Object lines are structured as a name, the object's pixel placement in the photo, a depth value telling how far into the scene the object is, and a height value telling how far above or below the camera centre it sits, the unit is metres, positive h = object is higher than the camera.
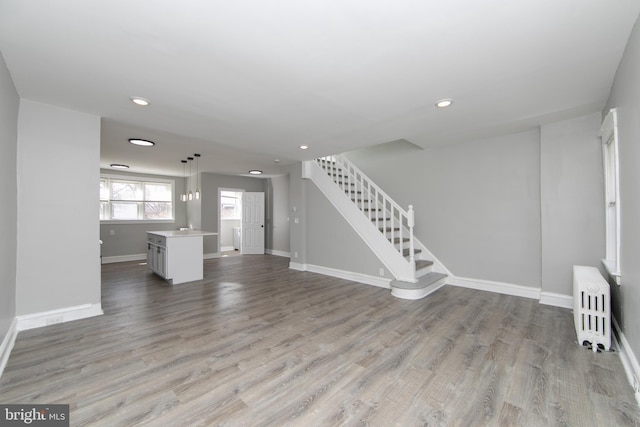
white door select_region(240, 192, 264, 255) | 8.71 -0.25
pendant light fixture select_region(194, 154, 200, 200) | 5.43 +1.28
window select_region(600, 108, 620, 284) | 2.45 +0.27
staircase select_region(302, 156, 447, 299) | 4.39 -0.26
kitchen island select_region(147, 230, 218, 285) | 4.94 -0.75
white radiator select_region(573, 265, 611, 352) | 2.49 -0.93
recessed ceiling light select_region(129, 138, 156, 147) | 4.46 +1.30
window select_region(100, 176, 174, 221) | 7.35 +0.53
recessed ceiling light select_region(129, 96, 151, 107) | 2.78 +1.25
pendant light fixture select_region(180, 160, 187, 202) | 6.11 +1.34
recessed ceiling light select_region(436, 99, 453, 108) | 2.86 +1.25
